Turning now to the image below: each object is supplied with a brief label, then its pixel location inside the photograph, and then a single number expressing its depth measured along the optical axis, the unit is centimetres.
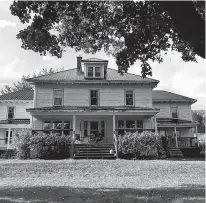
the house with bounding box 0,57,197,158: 2427
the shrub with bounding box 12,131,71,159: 1822
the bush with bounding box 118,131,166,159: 1794
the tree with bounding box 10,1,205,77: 705
